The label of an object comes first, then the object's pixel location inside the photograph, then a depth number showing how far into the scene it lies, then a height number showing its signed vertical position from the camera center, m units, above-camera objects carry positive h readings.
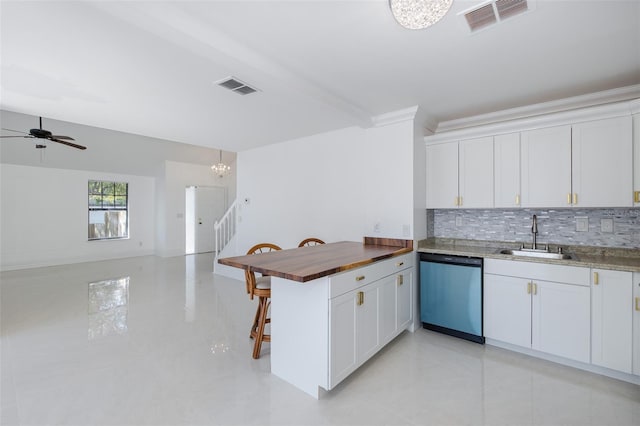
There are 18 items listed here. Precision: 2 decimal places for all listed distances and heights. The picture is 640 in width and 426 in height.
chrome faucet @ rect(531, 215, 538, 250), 3.07 -0.18
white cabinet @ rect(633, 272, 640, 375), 2.24 -0.85
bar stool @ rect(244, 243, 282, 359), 2.67 -0.84
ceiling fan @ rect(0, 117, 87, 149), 3.95 +1.10
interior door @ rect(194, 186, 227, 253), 9.16 +0.00
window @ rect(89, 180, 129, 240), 7.87 +0.09
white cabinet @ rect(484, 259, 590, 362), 2.47 -0.86
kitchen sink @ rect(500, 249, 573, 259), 2.84 -0.41
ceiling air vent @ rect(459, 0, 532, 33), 1.67 +1.23
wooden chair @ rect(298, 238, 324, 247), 3.95 -0.39
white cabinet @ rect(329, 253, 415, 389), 2.11 -0.89
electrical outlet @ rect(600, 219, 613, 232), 2.81 -0.11
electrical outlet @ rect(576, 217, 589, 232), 2.92 -0.10
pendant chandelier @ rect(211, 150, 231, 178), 8.20 +1.30
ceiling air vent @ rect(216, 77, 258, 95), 2.57 +1.20
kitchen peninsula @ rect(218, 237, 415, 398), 2.06 -0.78
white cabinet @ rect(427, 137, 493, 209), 3.22 +0.47
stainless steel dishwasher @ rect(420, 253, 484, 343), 2.95 -0.88
